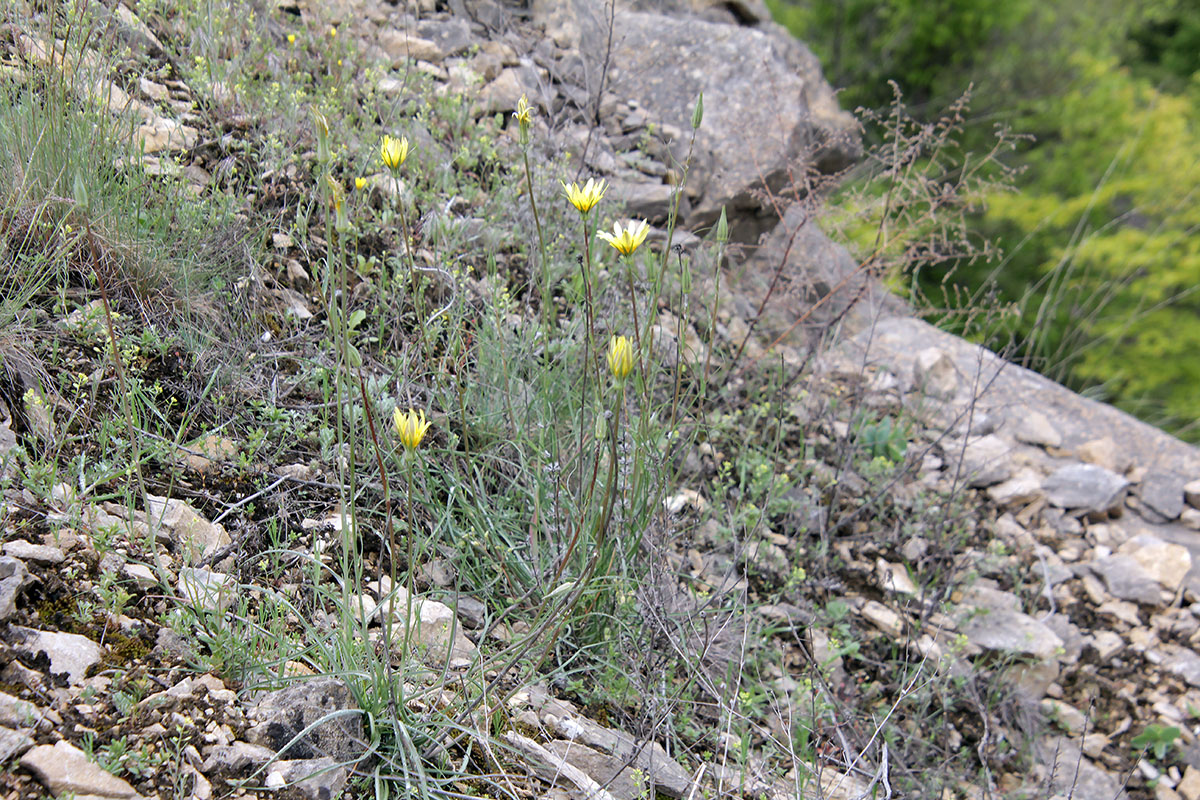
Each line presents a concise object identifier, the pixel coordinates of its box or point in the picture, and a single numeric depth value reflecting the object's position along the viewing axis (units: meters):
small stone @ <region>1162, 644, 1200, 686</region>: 2.73
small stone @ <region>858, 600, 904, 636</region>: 2.46
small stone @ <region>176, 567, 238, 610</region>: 1.38
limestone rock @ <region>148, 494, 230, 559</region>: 1.54
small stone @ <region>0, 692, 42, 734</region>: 1.10
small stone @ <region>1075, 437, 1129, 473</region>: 3.53
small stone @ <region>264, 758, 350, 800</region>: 1.20
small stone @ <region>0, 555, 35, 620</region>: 1.24
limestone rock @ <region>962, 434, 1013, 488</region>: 3.22
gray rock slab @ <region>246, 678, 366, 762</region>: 1.27
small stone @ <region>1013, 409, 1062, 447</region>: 3.59
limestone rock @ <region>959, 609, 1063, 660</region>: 2.51
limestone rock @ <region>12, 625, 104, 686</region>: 1.22
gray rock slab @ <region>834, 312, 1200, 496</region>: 3.66
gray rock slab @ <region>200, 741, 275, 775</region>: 1.18
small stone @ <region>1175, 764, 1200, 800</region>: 2.40
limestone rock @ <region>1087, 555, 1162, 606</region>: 2.94
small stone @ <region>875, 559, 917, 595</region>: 2.60
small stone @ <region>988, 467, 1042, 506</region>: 3.18
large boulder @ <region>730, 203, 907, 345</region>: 3.48
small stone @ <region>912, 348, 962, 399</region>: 3.62
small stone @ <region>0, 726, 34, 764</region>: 1.05
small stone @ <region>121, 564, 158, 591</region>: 1.41
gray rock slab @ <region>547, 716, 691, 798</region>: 1.50
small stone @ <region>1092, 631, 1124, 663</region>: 2.74
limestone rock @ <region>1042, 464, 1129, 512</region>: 3.24
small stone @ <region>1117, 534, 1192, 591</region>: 3.01
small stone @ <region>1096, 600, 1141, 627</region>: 2.88
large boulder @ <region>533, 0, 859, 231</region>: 3.98
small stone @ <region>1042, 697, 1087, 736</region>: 2.48
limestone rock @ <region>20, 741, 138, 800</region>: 1.06
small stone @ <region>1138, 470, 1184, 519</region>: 3.35
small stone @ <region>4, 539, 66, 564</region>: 1.34
